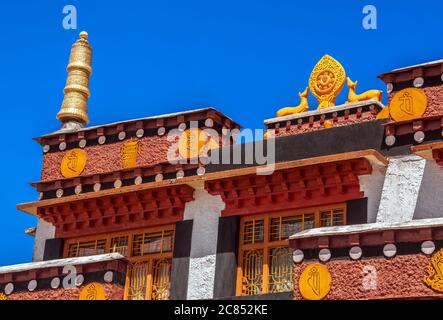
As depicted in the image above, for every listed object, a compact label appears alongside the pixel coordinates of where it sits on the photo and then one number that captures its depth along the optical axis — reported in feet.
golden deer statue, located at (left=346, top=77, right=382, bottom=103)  67.31
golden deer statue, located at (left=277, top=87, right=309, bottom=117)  70.59
